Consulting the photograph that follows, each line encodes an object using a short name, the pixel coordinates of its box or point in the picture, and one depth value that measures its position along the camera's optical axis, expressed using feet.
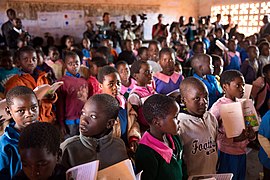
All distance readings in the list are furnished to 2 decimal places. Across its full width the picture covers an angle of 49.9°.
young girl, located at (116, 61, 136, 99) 9.34
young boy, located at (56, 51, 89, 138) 9.59
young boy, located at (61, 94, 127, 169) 4.66
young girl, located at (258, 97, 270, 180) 6.73
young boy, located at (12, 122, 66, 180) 3.94
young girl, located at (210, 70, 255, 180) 7.23
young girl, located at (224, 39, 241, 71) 15.99
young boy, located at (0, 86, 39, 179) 4.85
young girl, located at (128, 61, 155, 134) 7.80
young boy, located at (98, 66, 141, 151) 7.15
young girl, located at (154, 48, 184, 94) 9.87
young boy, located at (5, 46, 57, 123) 8.93
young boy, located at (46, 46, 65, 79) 14.43
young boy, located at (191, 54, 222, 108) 9.55
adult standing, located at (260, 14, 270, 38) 22.58
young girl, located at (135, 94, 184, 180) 4.97
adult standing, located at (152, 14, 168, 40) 22.80
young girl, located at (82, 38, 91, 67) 16.49
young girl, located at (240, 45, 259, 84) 14.06
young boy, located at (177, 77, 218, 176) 5.99
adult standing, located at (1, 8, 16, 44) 17.46
